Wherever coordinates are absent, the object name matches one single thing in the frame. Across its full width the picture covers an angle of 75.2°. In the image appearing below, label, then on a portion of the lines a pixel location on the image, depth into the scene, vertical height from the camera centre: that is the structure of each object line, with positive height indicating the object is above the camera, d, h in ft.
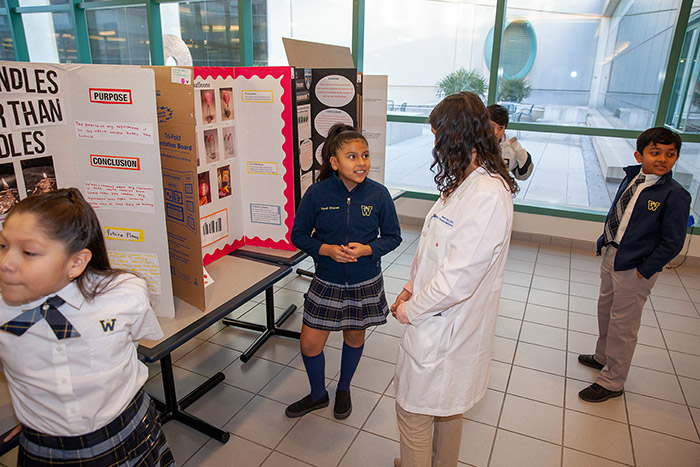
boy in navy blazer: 7.38 -2.35
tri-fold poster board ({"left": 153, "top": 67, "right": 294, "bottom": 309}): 6.14 -1.34
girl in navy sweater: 6.72 -2.20
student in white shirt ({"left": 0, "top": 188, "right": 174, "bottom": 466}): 3.47 -1.94
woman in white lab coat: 4.57 -1.92
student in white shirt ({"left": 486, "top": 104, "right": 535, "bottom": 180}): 12.14 -1.67
